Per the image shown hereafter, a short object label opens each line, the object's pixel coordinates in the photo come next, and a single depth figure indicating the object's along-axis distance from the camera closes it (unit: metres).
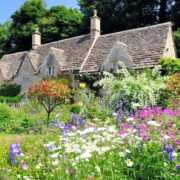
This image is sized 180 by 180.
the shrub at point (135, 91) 15.03
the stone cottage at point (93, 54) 25.25
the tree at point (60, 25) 46.89
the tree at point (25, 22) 49.75
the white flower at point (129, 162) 4.58
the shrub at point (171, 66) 21.67
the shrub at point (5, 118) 14.99
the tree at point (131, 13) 39.62
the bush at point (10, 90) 34.25
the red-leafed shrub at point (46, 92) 16.55
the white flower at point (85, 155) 4.62
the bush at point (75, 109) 19.58
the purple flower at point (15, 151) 5.68
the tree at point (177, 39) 31.70
